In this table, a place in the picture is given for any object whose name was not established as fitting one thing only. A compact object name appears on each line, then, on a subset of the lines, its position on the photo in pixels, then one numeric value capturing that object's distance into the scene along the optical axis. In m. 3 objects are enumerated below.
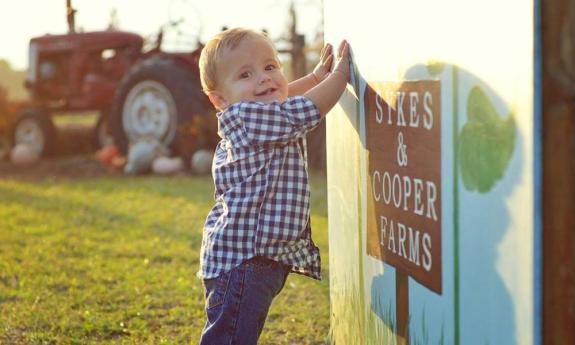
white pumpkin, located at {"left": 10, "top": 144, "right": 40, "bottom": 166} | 10.43
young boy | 2.55
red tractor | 9.48
